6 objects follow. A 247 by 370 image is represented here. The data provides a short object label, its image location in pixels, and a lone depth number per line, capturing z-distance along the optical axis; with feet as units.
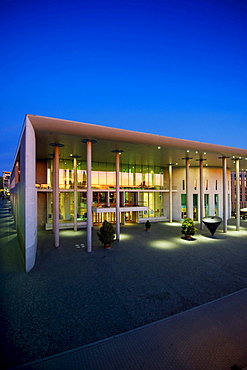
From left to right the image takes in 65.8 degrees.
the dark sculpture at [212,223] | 55.16
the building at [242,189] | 188.65
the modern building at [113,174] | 36.01
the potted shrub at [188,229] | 52.44
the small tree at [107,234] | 43.42
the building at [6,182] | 408.26
